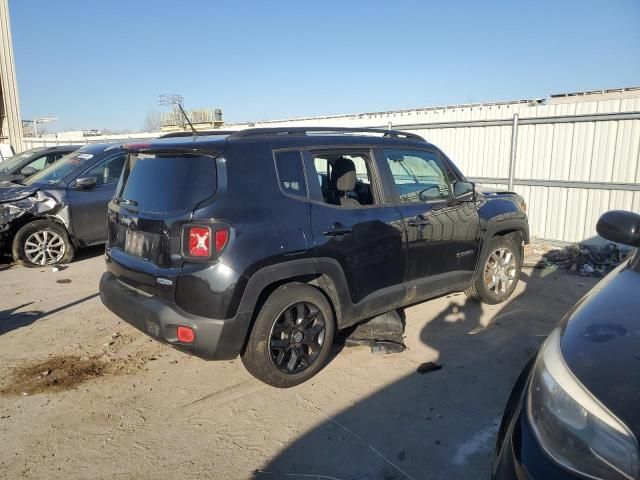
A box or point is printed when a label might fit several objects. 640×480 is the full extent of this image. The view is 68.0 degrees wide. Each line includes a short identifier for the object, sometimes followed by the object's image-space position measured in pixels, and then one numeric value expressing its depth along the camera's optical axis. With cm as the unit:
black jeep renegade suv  315
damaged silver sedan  701
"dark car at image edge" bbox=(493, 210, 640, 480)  145
